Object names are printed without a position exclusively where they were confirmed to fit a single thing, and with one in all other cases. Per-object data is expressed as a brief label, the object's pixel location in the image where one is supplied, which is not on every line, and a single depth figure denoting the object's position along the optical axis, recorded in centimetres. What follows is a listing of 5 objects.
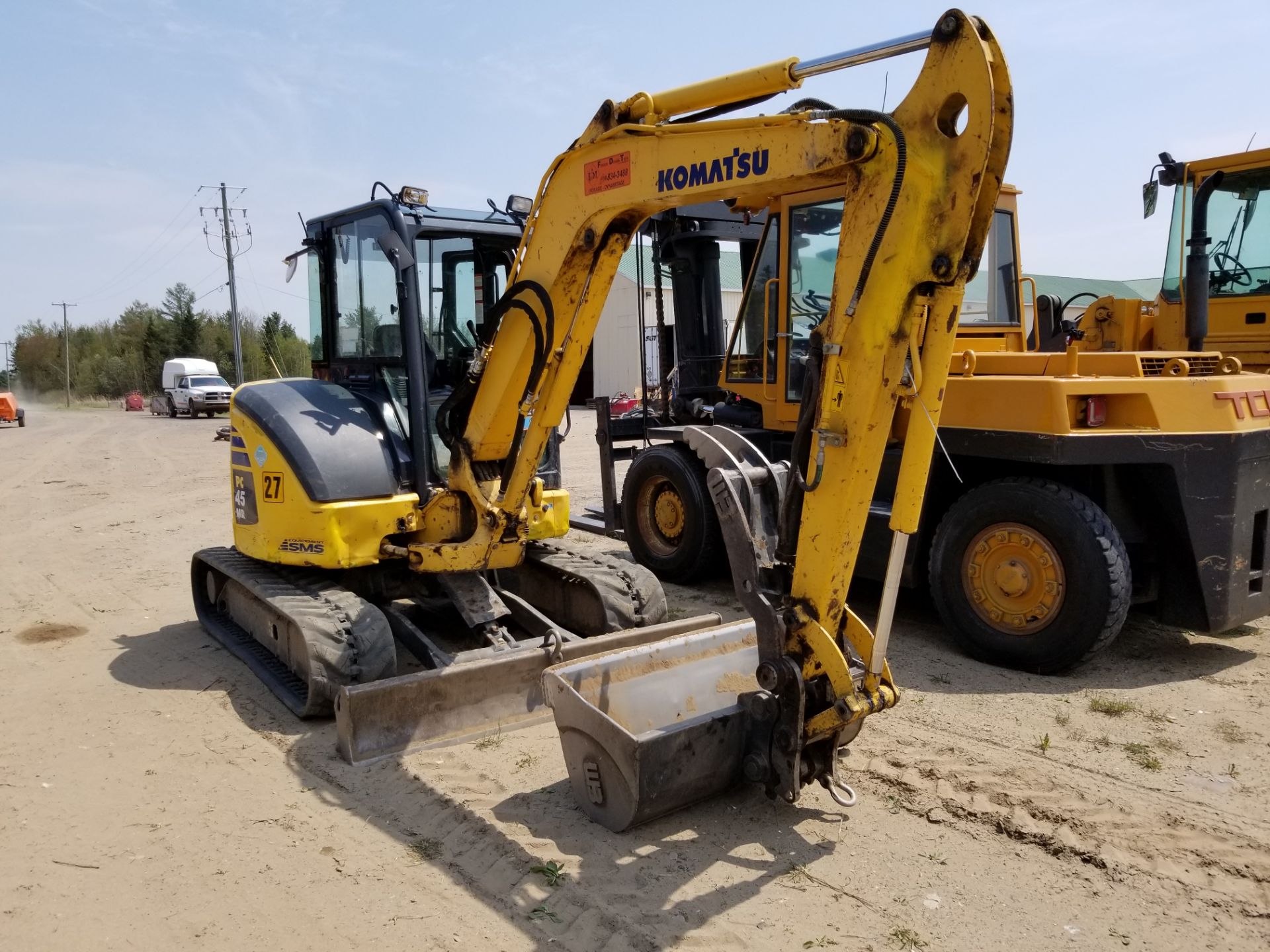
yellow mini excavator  329
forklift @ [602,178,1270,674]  517
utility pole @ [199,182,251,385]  4044
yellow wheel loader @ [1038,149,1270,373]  735
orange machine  3062
